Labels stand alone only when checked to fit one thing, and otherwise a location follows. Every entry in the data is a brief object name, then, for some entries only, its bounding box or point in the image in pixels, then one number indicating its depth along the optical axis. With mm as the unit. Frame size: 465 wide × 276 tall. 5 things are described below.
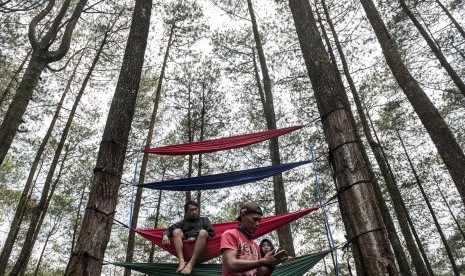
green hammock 2559
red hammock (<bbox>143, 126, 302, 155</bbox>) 3346
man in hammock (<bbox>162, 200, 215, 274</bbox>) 2662
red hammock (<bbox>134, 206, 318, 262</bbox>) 2867
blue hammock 3258
